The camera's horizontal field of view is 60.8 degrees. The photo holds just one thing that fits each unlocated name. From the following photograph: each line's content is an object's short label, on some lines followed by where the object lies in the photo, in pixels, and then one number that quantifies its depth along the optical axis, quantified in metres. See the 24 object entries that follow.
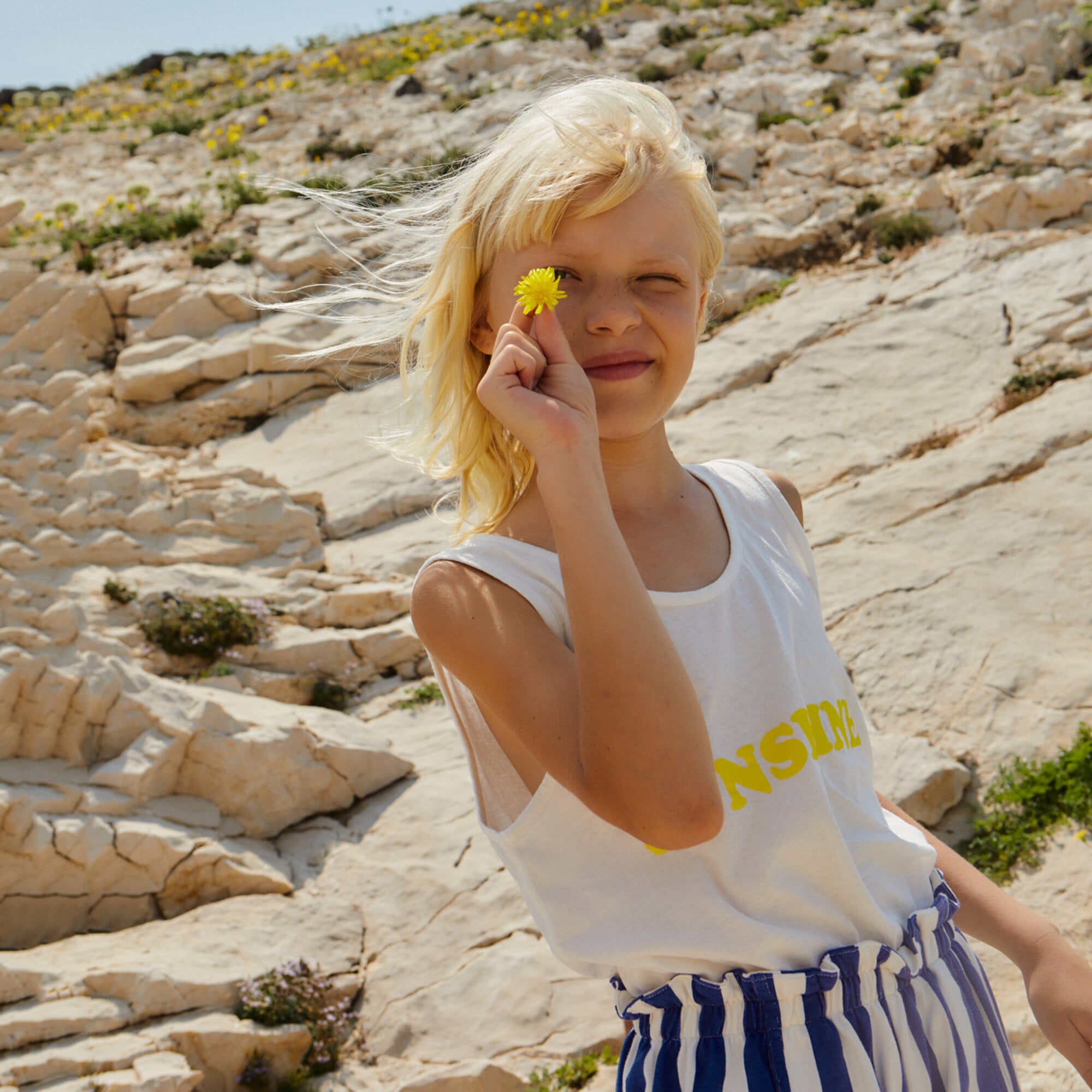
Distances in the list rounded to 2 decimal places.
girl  1.07
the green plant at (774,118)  11.64
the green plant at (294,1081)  3.51
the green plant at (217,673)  5.81
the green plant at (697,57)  13.77
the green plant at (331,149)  13.38
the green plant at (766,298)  8.91
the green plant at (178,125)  15.70
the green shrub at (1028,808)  3.47
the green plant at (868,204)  9.32
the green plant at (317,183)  11.16
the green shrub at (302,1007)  3.60
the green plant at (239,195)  11.61
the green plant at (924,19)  13.51
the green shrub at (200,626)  6.07
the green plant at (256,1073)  3.46
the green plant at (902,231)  8.72
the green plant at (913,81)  11.52
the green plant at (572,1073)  3.30
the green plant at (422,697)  5.86
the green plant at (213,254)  10.40
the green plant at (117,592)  6.29
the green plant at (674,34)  15.25
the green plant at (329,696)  5.93
